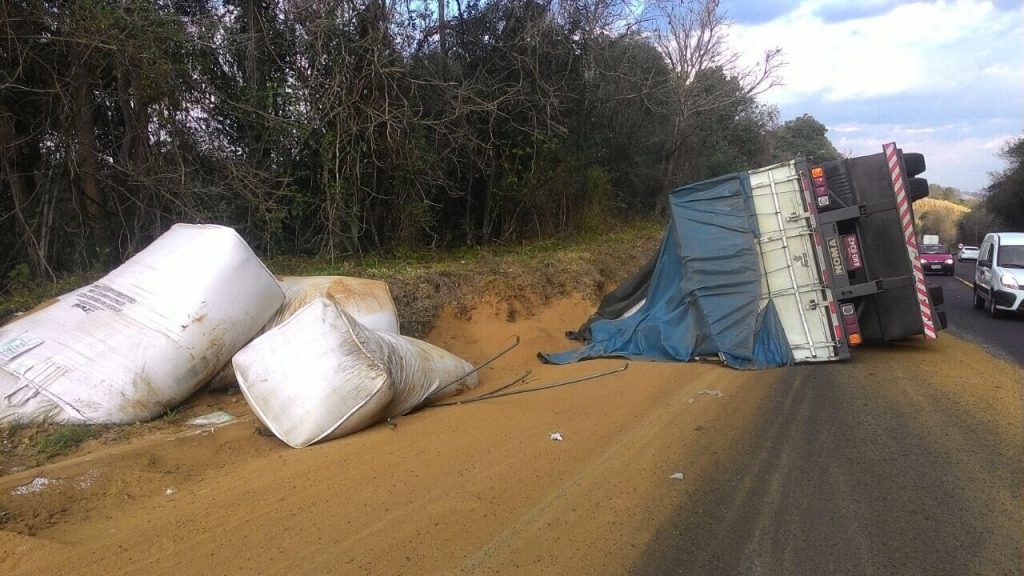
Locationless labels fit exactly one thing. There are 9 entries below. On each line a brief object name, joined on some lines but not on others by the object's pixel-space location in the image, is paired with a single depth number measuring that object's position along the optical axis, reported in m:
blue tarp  8.19
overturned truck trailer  7.99
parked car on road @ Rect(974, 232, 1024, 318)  12.30
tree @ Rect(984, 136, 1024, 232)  38.06
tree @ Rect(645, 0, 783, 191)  24.16
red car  25.94
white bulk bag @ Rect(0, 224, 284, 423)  5.35
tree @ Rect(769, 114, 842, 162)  40.56
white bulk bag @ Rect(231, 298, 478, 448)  5.17
